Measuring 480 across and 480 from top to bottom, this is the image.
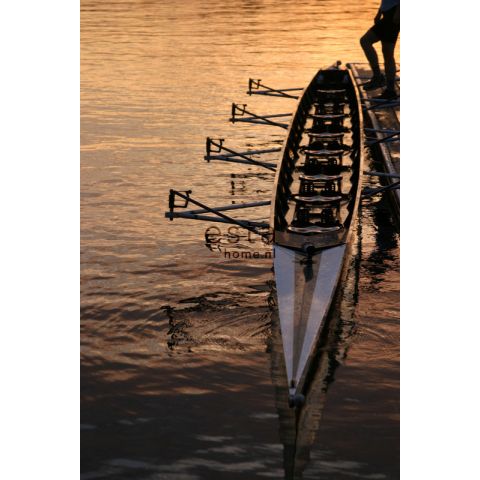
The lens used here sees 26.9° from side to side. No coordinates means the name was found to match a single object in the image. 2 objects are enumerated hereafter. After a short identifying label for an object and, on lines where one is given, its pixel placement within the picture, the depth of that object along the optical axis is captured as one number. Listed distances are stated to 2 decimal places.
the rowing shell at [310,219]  11.20
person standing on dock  22.88
